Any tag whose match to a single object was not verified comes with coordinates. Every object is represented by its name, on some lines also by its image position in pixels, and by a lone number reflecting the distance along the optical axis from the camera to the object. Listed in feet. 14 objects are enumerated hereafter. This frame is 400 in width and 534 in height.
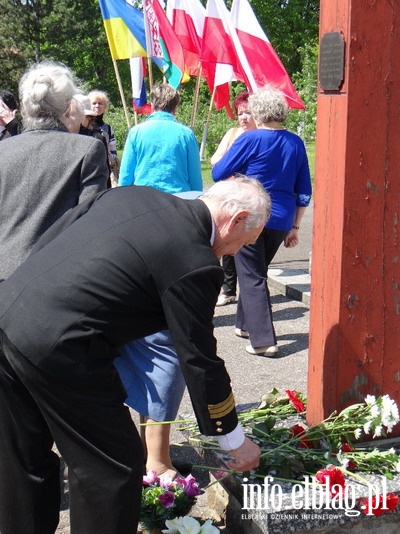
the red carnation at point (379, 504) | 9.71
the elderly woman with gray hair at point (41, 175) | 11.21
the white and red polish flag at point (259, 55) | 24.07
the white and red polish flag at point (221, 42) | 24.54
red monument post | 9.94
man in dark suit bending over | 8.30
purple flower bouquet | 10.97
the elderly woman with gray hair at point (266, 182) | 18.25
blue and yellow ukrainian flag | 25.61
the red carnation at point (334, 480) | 9.72
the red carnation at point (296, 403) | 12.00
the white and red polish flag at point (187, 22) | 27.61
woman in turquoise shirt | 18.60
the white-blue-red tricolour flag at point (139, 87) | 28.25
